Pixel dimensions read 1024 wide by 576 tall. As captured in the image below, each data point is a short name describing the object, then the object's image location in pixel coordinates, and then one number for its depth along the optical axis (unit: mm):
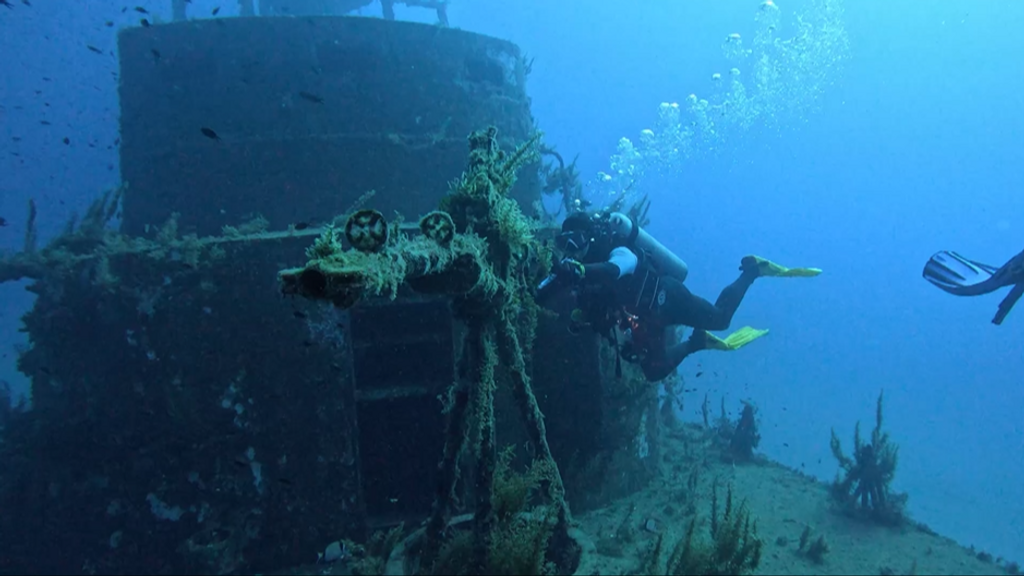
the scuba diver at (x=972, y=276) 5258
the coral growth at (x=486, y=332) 4070
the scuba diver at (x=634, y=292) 5730
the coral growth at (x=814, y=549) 5801
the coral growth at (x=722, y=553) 4645
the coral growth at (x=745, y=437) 9586
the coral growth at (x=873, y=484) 7219
